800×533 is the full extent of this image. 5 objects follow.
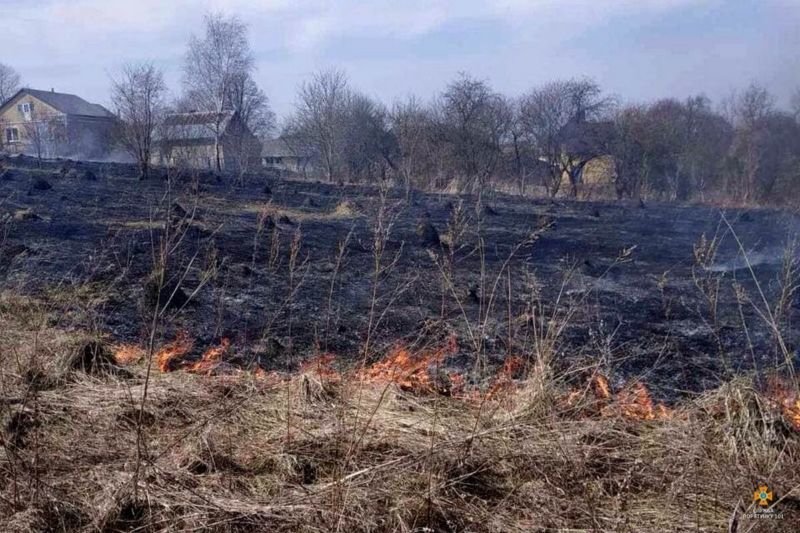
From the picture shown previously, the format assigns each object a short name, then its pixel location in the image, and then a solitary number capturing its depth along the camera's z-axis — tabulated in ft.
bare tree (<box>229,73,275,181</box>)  110.01
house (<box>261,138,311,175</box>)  103.18
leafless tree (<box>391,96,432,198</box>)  82.53
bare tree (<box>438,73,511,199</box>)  86.33
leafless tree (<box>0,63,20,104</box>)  170.81
